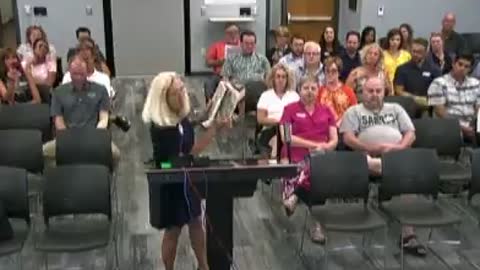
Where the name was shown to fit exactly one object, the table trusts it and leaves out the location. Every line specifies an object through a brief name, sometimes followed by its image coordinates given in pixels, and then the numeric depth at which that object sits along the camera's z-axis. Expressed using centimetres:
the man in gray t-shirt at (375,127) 521
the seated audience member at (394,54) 770
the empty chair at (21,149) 506
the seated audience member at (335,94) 593
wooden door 1134
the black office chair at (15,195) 433
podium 338
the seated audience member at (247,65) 739
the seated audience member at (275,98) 586
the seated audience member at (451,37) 926
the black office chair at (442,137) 546
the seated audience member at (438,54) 751
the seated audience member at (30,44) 807
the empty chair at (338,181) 464
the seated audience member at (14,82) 661
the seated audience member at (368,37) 841
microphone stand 390
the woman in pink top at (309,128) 515
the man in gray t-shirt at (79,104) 566
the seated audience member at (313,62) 646
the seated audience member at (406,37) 810
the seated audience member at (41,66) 754
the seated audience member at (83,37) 767
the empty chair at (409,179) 470
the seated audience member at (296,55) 737
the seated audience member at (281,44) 831
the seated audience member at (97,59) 747
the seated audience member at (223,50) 833
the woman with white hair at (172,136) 399
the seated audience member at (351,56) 762
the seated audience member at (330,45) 821
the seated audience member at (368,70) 650
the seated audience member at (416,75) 693
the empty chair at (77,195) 437
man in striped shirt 616
